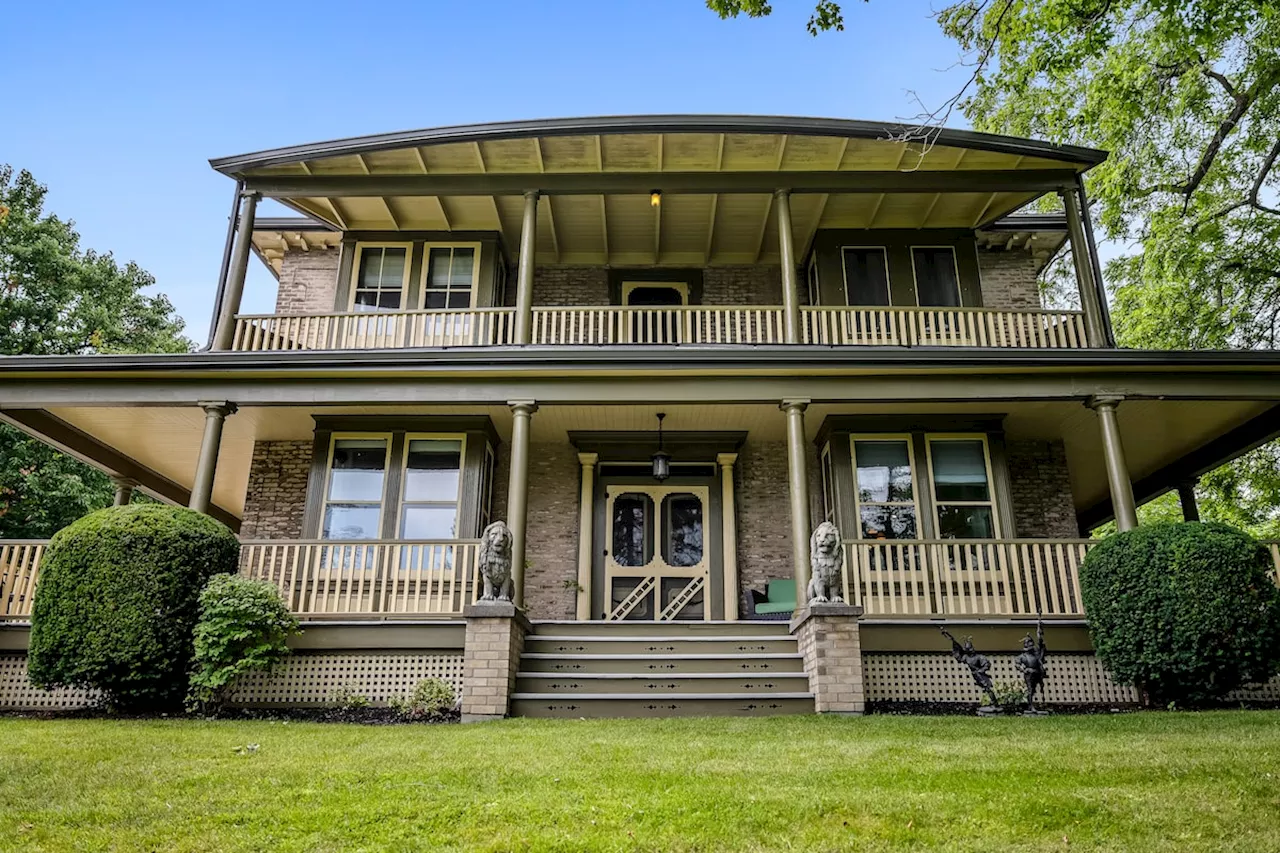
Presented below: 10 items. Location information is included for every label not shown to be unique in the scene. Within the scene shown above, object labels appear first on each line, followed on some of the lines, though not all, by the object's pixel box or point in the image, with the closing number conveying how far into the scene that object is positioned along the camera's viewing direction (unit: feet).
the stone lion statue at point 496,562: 29.07
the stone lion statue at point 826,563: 28.84
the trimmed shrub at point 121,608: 26.84
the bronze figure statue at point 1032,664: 26.96
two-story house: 31.14
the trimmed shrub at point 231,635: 27.35
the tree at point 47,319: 69.00
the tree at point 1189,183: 49.32
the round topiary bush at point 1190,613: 25.99
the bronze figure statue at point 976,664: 27.48
